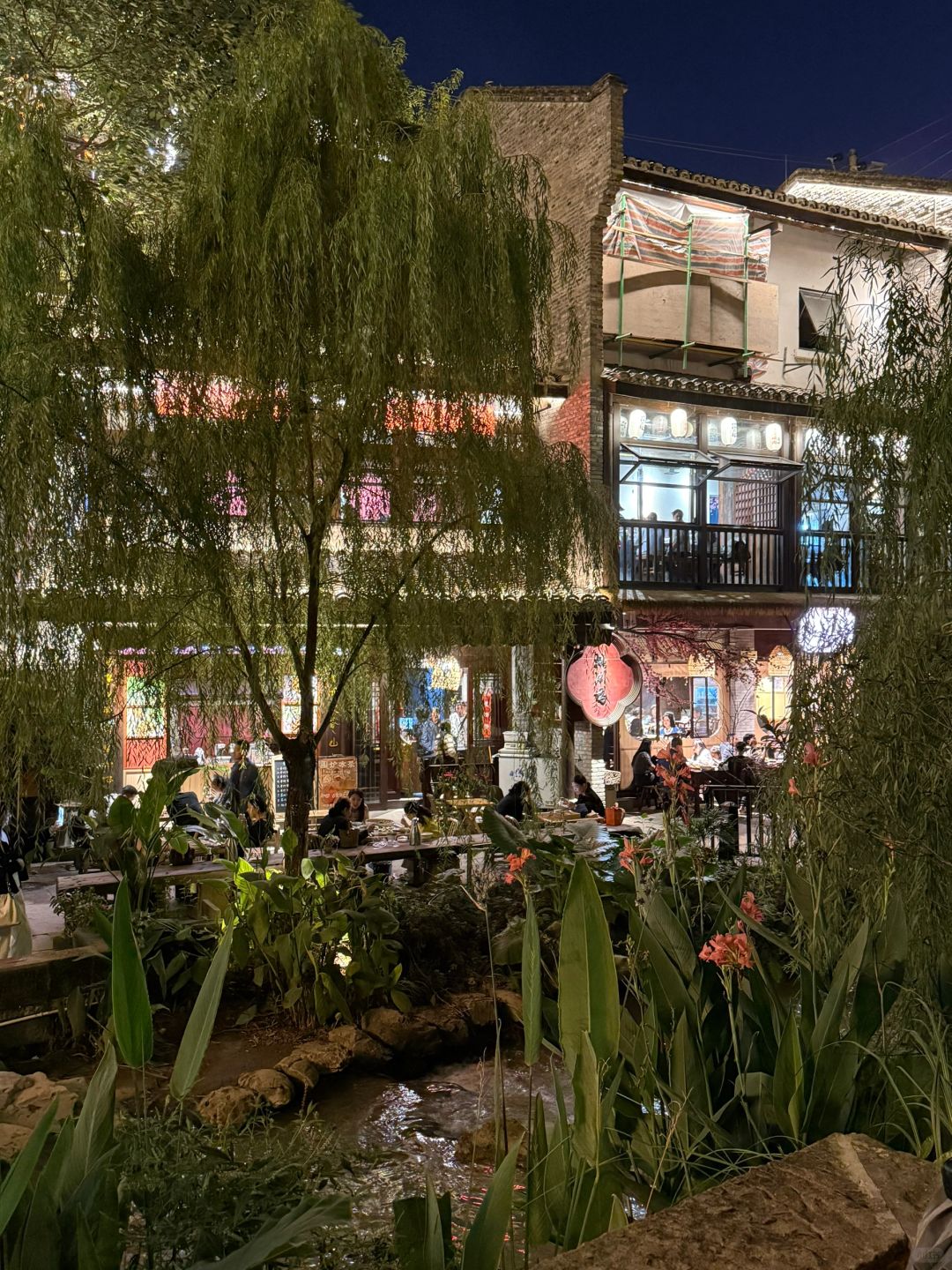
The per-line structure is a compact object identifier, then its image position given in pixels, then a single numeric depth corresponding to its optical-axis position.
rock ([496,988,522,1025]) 6.30
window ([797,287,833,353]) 16.56
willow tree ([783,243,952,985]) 3.68
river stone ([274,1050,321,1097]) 5.52
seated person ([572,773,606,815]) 11.90
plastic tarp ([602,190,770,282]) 14.64
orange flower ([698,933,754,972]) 2.87
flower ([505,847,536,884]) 3.40
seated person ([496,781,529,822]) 10.41
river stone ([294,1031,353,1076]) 5.77
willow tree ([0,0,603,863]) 5.37
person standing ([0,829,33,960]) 6.97
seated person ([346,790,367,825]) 11.57
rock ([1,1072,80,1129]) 4.31
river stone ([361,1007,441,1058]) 6.09
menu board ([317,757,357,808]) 14.69
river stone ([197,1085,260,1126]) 4.92
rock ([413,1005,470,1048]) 6.32
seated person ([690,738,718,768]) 16.14
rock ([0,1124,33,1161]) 3.78
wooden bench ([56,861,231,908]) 7.66
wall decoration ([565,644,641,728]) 11.49
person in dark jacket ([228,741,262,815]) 10.73
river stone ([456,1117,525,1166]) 4.73
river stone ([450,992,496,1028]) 6.58
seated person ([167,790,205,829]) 9.52
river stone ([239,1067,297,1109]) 5.25
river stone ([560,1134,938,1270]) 2.21
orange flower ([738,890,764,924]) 3.33
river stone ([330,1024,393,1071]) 5.94
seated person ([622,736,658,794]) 15.14
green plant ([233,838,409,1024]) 6.20
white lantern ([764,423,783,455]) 16.05
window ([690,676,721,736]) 17.97
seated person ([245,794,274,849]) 9.52
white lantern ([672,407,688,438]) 15.22
